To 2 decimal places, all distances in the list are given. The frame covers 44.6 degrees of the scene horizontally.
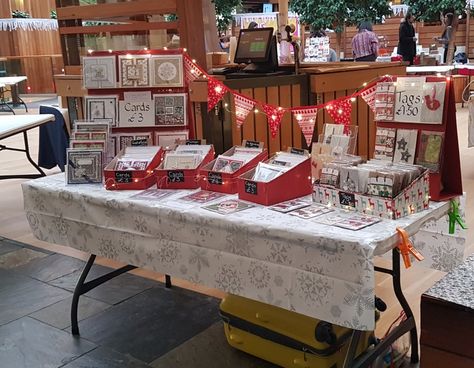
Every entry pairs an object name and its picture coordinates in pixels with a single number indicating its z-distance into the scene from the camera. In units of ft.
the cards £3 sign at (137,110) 8.66
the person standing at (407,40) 35.58
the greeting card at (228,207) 6.45
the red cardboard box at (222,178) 7.16
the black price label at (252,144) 7.73
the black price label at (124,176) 7.62
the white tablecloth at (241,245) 5.41
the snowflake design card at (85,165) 8.13
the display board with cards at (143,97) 8.59
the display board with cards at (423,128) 6.36
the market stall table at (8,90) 37.35
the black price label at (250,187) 6.67
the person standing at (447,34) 39.86
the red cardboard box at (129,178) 7.63
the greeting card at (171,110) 8.59
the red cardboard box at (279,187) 6.58
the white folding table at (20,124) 15.70
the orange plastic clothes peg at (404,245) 5.60
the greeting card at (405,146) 6.56
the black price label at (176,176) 7.49
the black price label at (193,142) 8.11
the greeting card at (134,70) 8.62
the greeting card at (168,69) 8.57
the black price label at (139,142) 8.41
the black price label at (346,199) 6.19
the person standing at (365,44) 34.27
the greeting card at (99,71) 8.75
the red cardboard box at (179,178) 7.48
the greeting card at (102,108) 8.76
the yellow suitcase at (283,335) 6.98
